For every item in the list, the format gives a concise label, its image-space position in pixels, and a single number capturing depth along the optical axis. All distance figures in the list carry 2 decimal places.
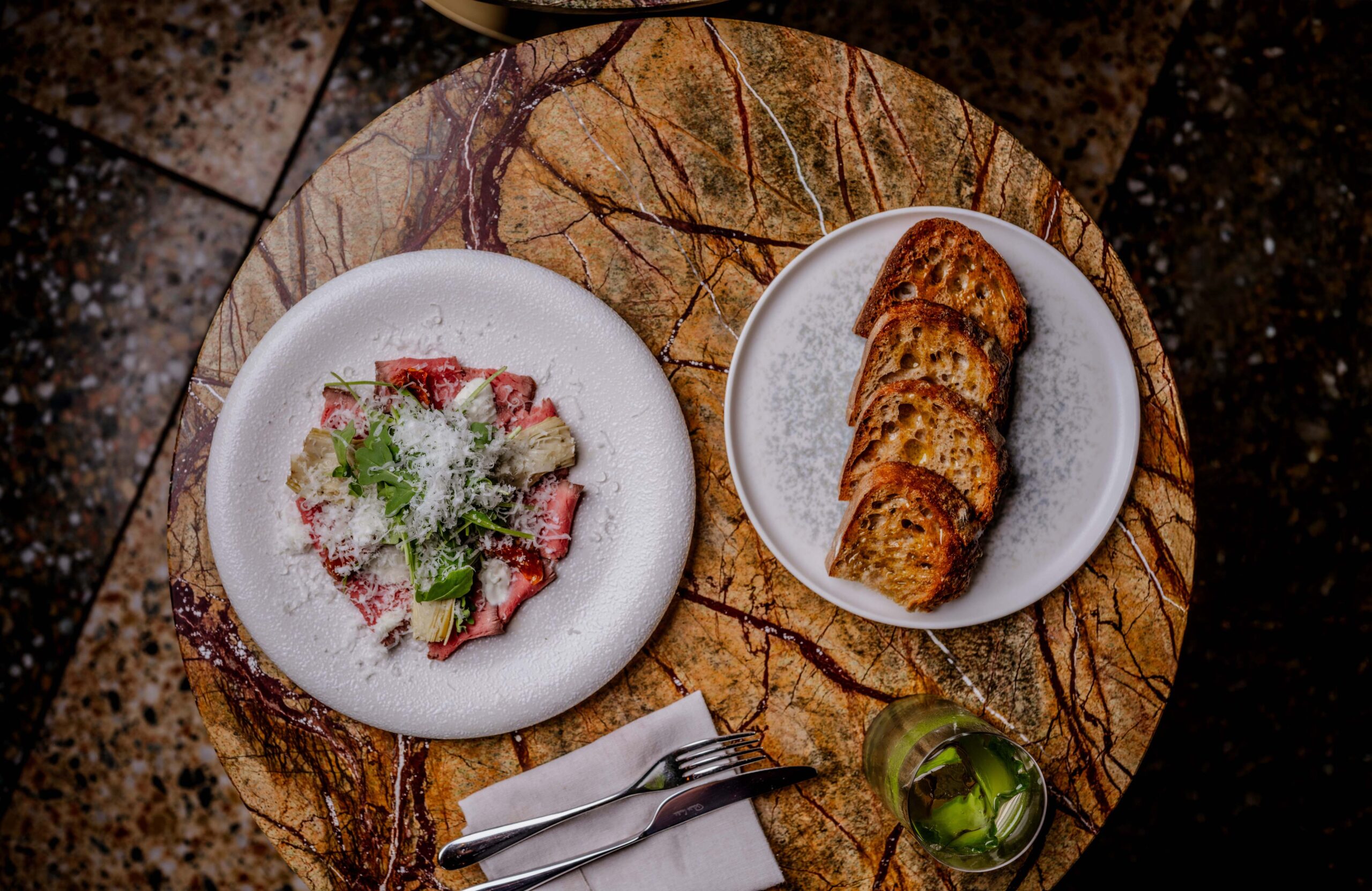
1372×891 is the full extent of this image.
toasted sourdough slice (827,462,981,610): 0.83
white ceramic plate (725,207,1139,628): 0.86
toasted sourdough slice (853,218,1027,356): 0.85
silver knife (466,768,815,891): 0.84
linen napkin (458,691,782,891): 0.84
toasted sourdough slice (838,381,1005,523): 0.83
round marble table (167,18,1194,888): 0.86
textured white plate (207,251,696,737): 0.83
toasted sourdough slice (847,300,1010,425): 0.84
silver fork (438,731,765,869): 0.83
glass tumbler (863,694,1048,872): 0.80
